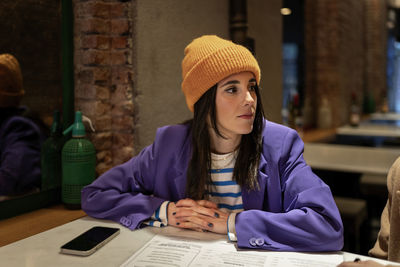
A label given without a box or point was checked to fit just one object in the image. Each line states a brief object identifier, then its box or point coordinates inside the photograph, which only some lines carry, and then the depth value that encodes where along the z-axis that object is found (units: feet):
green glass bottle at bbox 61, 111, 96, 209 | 5.91
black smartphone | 3.89
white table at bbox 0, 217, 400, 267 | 3.73
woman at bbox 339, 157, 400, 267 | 4.17
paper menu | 3.65
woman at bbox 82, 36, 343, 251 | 4.59
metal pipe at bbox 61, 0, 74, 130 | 6.37
